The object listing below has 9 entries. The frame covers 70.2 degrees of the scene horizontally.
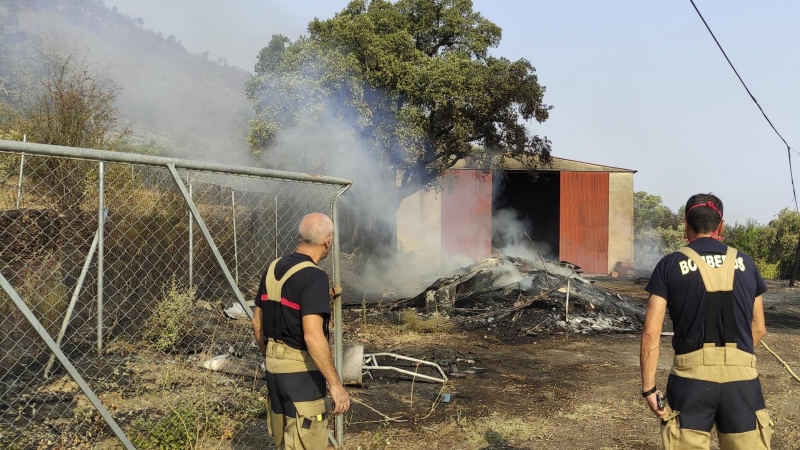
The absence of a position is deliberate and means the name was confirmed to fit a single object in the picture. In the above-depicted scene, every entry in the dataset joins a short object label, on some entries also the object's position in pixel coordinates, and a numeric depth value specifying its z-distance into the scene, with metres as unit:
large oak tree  16.47
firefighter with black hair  2.59
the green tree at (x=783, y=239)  24.80
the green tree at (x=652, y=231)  32.00
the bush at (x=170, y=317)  5.41
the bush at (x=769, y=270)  23.94
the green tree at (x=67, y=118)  7.64
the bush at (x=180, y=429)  3.68
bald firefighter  2.66
